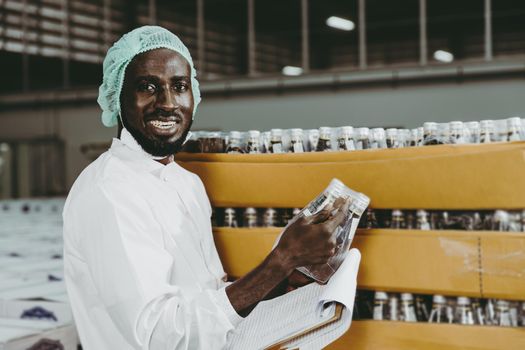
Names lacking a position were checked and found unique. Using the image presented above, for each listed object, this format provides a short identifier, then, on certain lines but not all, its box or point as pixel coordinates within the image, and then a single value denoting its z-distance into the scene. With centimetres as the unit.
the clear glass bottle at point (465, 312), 194
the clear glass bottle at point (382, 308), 204
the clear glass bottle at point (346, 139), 214
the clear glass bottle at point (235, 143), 230
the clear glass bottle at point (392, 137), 211
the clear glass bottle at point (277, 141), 223
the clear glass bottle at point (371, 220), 206
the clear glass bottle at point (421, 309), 201
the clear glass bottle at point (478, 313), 194
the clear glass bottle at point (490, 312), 193
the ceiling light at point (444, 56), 1198
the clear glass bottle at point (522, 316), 190
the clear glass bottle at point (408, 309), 200
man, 165
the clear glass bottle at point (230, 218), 225
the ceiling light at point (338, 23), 1103
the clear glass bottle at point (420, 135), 207
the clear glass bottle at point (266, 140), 226
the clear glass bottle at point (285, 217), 218
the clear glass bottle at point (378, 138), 211
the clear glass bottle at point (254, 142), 226
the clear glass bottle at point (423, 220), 200
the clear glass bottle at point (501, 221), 191
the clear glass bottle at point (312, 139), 220
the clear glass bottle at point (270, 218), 218
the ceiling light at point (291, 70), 1077
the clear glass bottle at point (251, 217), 220
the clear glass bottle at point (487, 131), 198
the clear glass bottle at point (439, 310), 197
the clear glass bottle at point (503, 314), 191
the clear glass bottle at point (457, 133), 201
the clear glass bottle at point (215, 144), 232
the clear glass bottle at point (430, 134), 203
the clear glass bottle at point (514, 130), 195
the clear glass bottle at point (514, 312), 190
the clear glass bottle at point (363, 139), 212
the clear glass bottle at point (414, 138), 209
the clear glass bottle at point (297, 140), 220
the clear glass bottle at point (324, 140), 218
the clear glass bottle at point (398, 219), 203
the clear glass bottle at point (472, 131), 201
